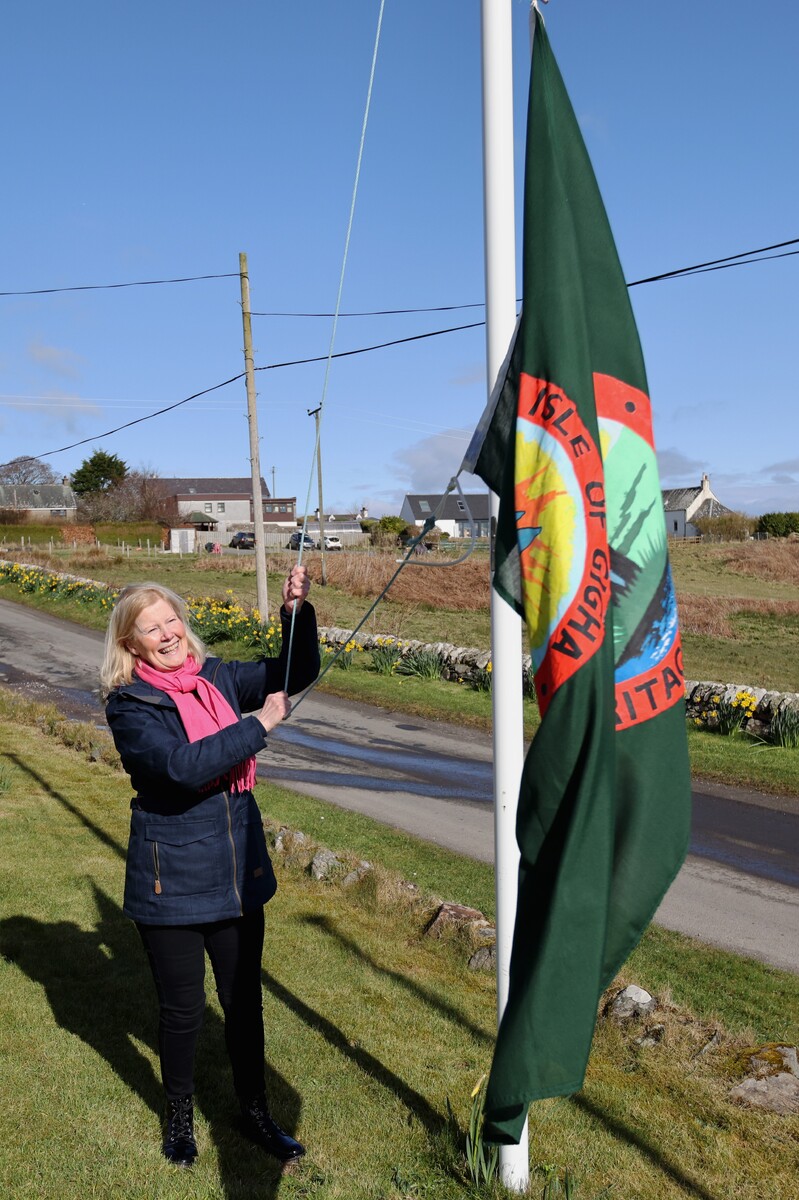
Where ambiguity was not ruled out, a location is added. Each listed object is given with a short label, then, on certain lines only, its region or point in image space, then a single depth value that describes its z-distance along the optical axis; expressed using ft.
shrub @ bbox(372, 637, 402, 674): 62.23
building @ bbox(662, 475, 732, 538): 325.01
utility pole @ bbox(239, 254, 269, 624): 69.26
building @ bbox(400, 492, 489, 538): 293.04
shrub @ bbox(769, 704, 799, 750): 43.11
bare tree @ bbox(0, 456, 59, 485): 303.07
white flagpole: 9.97
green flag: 8.11
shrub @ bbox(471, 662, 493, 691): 57.48
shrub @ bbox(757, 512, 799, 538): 221.66
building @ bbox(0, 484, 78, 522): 287.48
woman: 10.75
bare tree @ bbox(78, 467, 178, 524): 256.93
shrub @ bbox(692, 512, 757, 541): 227.20
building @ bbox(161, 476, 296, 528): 335.06
